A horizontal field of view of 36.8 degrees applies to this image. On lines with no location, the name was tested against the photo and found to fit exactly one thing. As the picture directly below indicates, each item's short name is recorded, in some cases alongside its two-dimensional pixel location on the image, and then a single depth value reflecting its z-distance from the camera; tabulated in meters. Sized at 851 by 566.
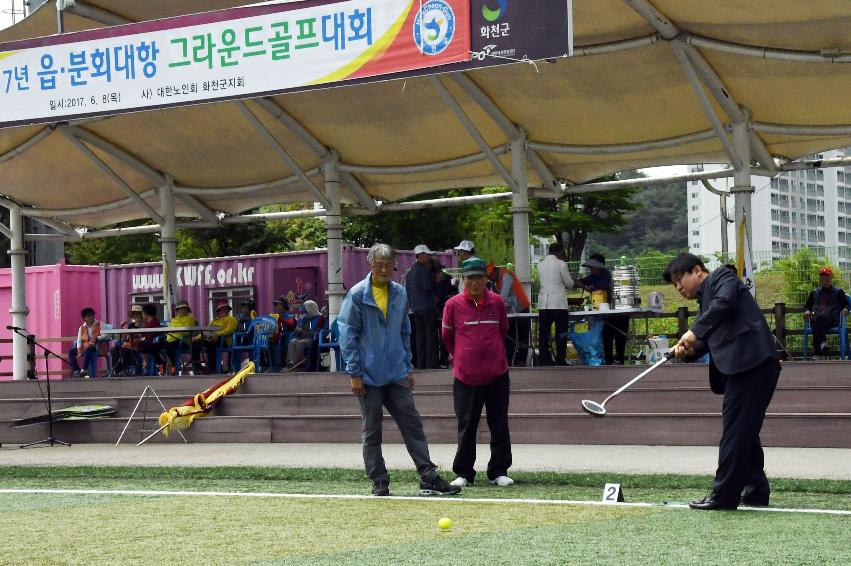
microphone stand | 16.05
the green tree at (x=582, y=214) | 50.56
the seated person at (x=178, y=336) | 19.67
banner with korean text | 12.52
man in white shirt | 15.48
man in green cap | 10.04
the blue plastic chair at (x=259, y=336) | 18.84
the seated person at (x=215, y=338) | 19.53
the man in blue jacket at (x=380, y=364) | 9.31
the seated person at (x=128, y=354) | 21.02
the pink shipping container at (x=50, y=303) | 26.22
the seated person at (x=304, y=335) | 18.98
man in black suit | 7.80
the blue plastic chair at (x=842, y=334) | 15.62
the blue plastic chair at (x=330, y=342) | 18.09
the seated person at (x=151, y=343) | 20.25
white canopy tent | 14.53
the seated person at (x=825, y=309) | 15.91
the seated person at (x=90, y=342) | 21.25
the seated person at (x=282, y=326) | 19.02
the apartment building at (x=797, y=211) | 100.95
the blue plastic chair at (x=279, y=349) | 19.09
